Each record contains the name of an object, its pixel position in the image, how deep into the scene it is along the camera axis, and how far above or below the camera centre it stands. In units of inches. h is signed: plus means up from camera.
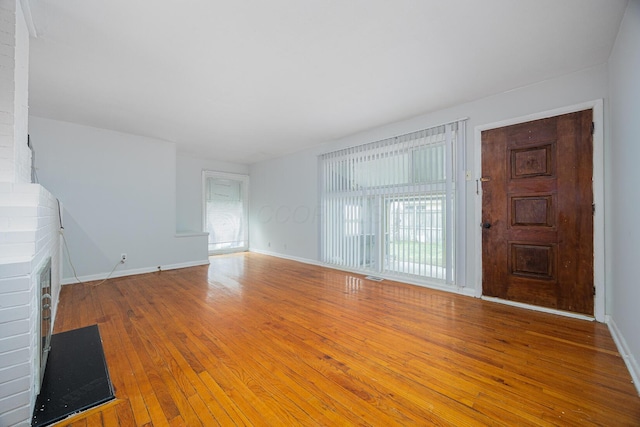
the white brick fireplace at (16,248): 51.1 -7.4
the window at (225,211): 268.5 +2.9
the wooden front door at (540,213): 104.0 +0.4
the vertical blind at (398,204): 138.6 +6.0
